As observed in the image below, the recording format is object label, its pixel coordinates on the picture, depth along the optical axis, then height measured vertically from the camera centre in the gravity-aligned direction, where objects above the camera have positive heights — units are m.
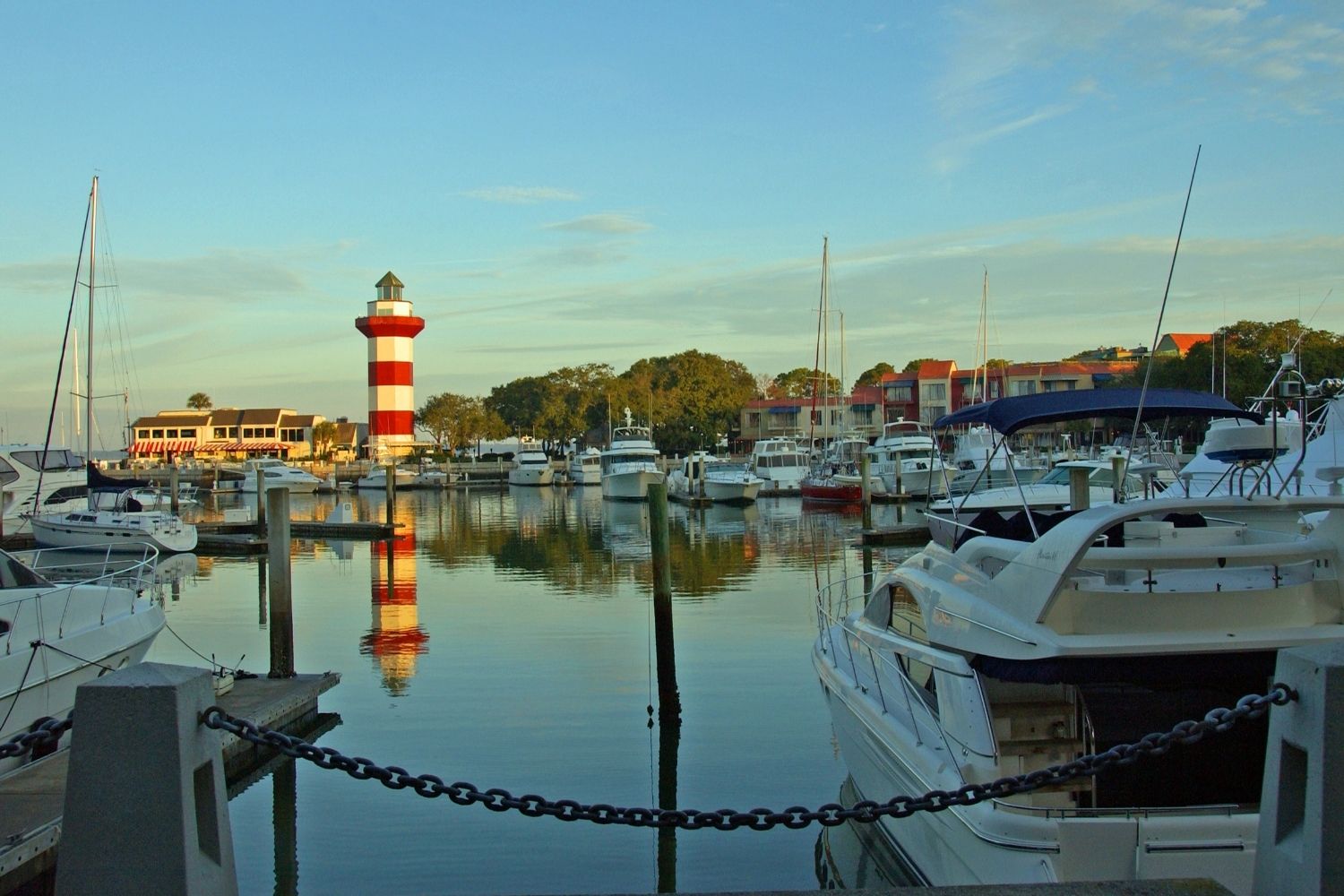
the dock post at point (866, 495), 34.91 -2.30
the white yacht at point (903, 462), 51.94 -1.85
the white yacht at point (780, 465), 59.50 -2.13
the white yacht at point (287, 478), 73.78 -3.16
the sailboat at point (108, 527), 33.66 -2.80
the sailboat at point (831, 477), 51.34 -2.44
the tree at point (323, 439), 116.62 -1.15
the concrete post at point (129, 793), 3.86 -1.19
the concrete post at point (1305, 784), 3.80 -1.21
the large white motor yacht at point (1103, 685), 6.14 -1.60
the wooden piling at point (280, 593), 14.82 -2.16
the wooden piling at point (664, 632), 14.08 -2.49
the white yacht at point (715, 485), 53.94 -2.84
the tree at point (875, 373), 127.94 +5.43
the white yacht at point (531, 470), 77.38 -2.98
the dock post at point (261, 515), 38.41 -2.90
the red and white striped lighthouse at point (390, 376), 85.69 +3.65
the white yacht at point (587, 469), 78.19 -2.92
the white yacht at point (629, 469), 59.16 -2.20
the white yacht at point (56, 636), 10.66 -2.08
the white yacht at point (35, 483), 34.19 -1.62
